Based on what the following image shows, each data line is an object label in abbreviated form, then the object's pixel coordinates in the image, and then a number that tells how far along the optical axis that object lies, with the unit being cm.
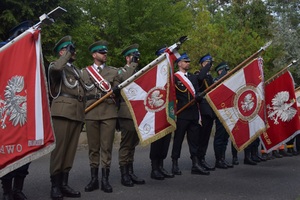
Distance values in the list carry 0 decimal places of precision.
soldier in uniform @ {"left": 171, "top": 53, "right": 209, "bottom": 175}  754
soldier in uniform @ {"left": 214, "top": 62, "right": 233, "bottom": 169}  852
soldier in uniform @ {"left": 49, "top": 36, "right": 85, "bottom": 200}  570
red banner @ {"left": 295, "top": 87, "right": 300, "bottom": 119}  1079
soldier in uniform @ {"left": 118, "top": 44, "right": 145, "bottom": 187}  669
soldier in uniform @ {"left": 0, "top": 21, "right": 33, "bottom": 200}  542
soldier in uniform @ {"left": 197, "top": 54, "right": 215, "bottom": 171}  798
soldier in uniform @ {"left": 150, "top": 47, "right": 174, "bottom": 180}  732
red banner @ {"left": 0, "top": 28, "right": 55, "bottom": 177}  486
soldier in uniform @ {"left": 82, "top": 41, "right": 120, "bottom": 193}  621
